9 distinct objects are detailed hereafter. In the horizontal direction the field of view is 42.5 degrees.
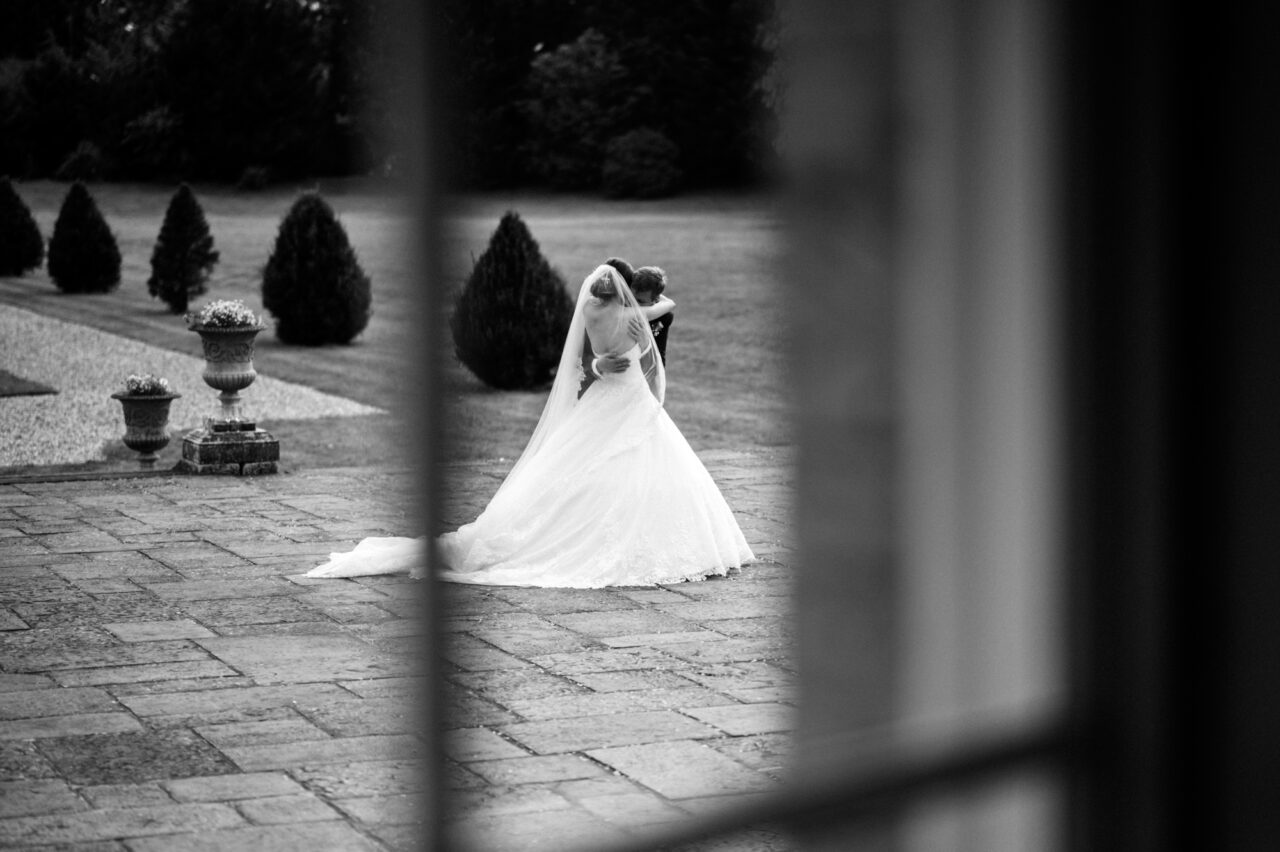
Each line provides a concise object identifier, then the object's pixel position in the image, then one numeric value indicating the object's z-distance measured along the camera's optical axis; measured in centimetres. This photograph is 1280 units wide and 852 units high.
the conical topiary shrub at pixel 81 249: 2467
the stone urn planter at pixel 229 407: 1147
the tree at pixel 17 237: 2672
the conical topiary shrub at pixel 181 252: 2239
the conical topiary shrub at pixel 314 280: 1881
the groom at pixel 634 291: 881
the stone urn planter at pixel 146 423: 1159
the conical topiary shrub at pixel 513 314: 1552
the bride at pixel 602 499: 828
